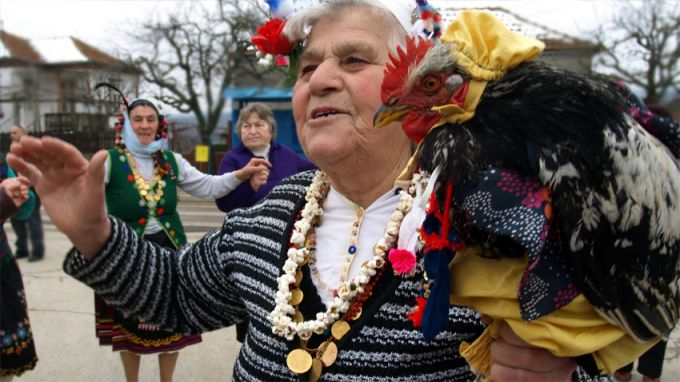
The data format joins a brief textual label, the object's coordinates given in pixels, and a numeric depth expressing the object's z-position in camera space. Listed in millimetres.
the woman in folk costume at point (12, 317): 2758
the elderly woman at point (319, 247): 1245
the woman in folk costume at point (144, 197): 3115
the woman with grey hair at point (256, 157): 2270
